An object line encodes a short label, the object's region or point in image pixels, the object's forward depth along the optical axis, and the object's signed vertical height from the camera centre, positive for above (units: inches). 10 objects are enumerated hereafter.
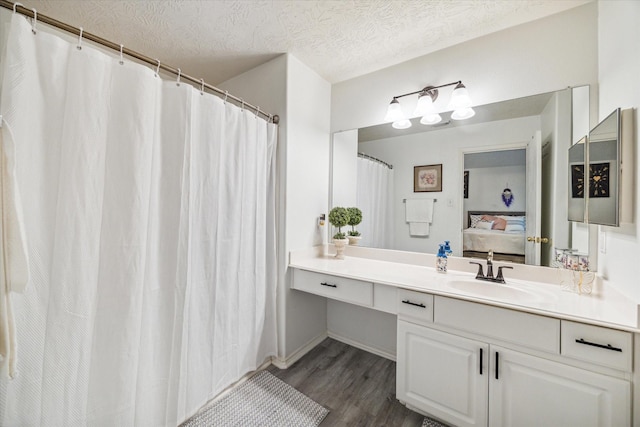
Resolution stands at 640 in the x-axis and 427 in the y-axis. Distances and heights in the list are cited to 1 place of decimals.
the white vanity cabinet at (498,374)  40.1 -28.6
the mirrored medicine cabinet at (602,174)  43.7 +8.3
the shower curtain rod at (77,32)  35.3 +28.5
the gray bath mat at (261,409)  56.0 -46.2
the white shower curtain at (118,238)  36.4 -4.8
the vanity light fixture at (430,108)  66.5 +30.6
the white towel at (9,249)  29.9 -4.7
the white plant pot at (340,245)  82.9 -10.2
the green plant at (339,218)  84.0 -1.3
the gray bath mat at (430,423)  54.9 -45.7
